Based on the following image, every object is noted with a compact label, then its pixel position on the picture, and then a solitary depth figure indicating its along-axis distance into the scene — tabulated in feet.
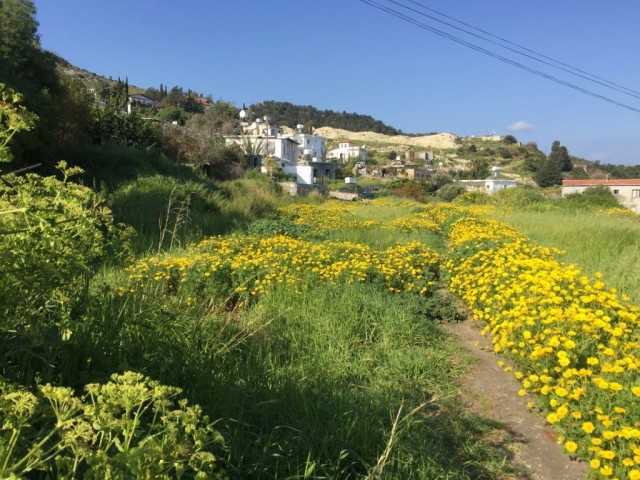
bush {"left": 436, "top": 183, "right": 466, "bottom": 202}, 129.04
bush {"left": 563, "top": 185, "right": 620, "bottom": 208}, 86.49
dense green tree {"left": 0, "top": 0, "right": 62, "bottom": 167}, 43.27
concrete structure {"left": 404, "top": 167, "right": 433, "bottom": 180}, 252.83
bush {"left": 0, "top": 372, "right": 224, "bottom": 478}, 3.97
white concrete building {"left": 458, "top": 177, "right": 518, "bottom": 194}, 192.65
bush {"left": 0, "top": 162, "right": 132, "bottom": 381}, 5.98
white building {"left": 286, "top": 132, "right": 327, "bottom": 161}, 281.78
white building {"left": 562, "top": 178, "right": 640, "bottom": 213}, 162.30
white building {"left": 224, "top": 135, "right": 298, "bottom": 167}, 146.35
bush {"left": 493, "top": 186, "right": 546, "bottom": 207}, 89.40
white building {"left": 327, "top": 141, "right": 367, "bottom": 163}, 355.66
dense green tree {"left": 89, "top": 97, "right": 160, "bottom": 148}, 70.91
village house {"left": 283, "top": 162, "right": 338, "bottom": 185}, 168.35
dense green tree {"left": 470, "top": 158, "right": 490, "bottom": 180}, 276.70
